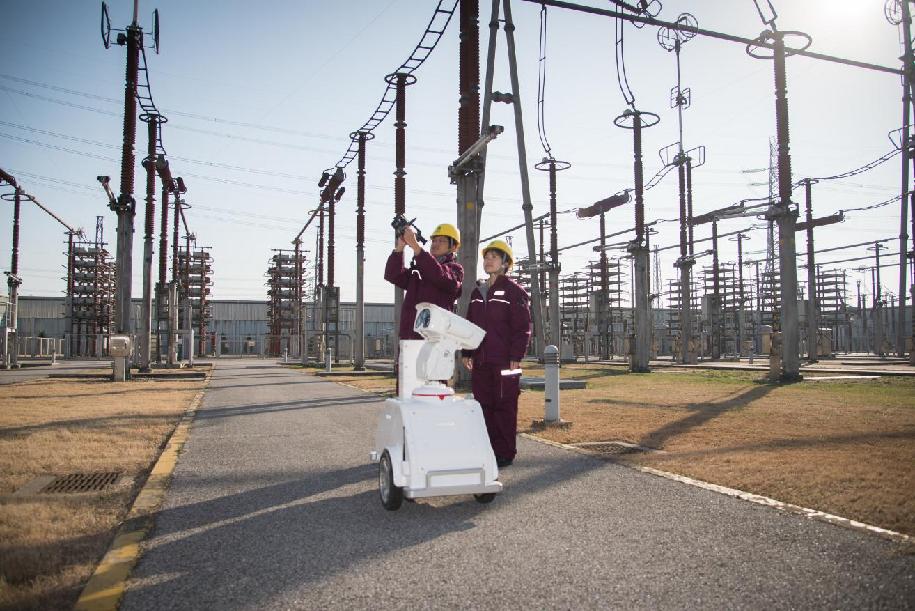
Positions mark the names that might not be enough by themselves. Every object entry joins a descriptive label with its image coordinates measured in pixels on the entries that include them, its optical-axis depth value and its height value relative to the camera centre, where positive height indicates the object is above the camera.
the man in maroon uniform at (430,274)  5.00 +0.55
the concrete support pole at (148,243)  22.14 +3.83
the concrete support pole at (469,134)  13.66 +4.74
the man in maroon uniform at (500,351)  5.52 -0.14
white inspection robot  3.97 -0.65
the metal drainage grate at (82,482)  4.65 -1.17
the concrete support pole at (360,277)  27.83 +2.80
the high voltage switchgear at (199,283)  57.31 +5.45
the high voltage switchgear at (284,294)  60.25 +4.51
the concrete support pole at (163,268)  30.09 +3.74
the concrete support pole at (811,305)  31.25 +1.50
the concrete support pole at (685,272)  29.45 +3.15
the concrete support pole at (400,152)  23.23 +7.33
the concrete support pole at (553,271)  25.45 +3.21
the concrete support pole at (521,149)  15.13 +5.07
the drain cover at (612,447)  6.30 -1.23
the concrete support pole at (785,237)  16.12 +2.70
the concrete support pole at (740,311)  42.97 +1.67
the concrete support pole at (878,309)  39.06 +1.79
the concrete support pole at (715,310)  37.44 +1.61
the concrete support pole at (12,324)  29.93 +0.81
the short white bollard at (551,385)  8.41 -0.70
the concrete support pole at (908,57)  16.20 +7.99
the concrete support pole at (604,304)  41.16 +2.20
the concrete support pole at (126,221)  18.84 +3.77
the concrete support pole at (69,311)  52.97 +2.56
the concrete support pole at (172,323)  28.41 +0.78
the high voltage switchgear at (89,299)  55.31 +3.75
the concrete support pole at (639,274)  23.02 +2.47
